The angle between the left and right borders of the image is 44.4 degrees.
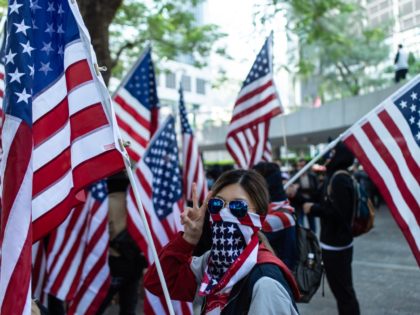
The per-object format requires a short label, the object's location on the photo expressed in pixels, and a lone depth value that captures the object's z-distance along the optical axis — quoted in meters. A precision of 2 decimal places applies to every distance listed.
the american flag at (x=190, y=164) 6.77
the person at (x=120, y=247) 5.05
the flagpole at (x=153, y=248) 2.49
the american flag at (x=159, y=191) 4.61
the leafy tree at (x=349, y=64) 22.33
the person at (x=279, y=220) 4.09
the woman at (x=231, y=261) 2.14
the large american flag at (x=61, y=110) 2.71
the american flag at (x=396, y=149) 3.90
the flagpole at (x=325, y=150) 4.50
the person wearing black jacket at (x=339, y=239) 4.73
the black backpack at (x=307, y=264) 4.29
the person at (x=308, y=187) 11.12
